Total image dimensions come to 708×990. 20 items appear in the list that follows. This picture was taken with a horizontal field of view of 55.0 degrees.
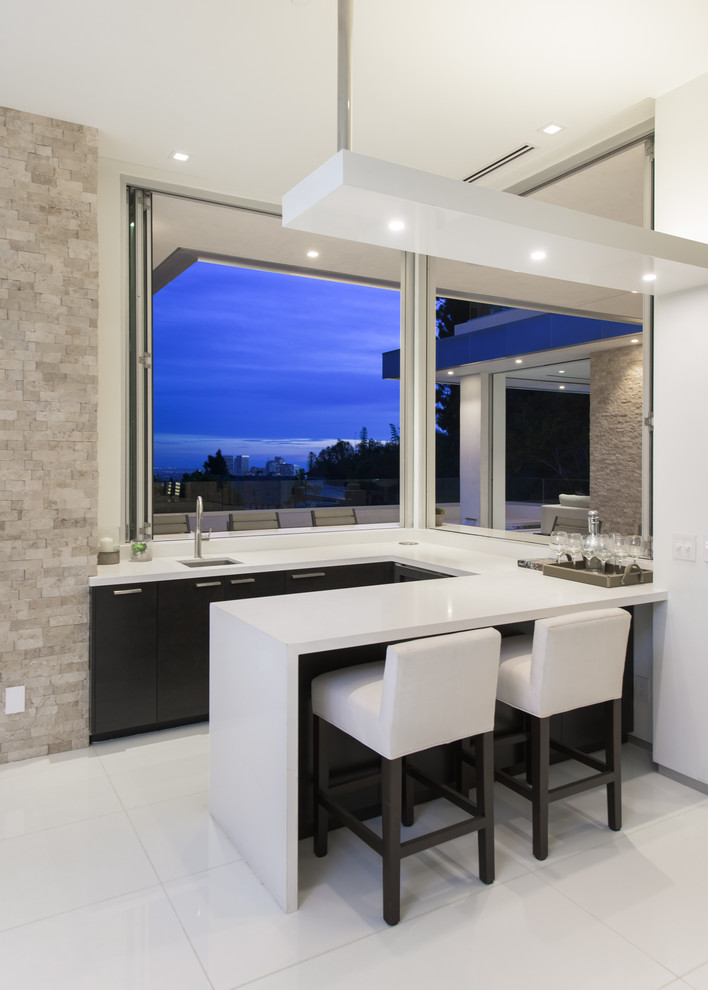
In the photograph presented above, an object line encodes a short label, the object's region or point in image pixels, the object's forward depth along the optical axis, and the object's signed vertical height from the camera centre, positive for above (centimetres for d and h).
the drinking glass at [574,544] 347 -32
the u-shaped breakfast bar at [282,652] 218 -59
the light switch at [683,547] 303 -29
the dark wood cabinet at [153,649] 348 -88
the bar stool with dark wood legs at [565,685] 242 -75
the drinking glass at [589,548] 337 -33
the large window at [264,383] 457 +115
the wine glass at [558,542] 354 -31
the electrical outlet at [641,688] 338 -103
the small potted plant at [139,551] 395 -40
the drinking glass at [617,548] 331 -32
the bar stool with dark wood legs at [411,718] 210 -77
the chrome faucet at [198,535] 416 -33
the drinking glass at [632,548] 330 -32
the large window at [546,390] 413 +94
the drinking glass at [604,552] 333 -34
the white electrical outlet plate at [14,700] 336 -108
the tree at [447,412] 520 +55
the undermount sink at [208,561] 412 -49
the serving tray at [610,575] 316 -45
